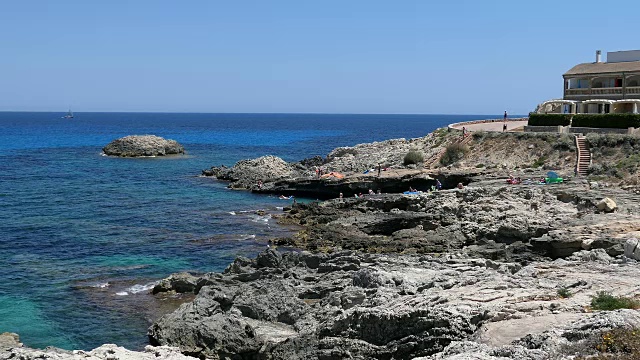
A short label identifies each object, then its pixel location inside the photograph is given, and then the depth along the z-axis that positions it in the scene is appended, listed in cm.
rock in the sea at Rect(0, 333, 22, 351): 2115
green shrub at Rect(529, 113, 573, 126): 5697
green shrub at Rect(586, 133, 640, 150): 4841
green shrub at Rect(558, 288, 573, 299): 1942
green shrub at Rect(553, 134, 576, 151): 5125
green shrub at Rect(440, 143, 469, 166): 5766
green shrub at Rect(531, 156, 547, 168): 5088
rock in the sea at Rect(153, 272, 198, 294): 2912
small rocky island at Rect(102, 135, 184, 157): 9606
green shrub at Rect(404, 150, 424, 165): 6072
